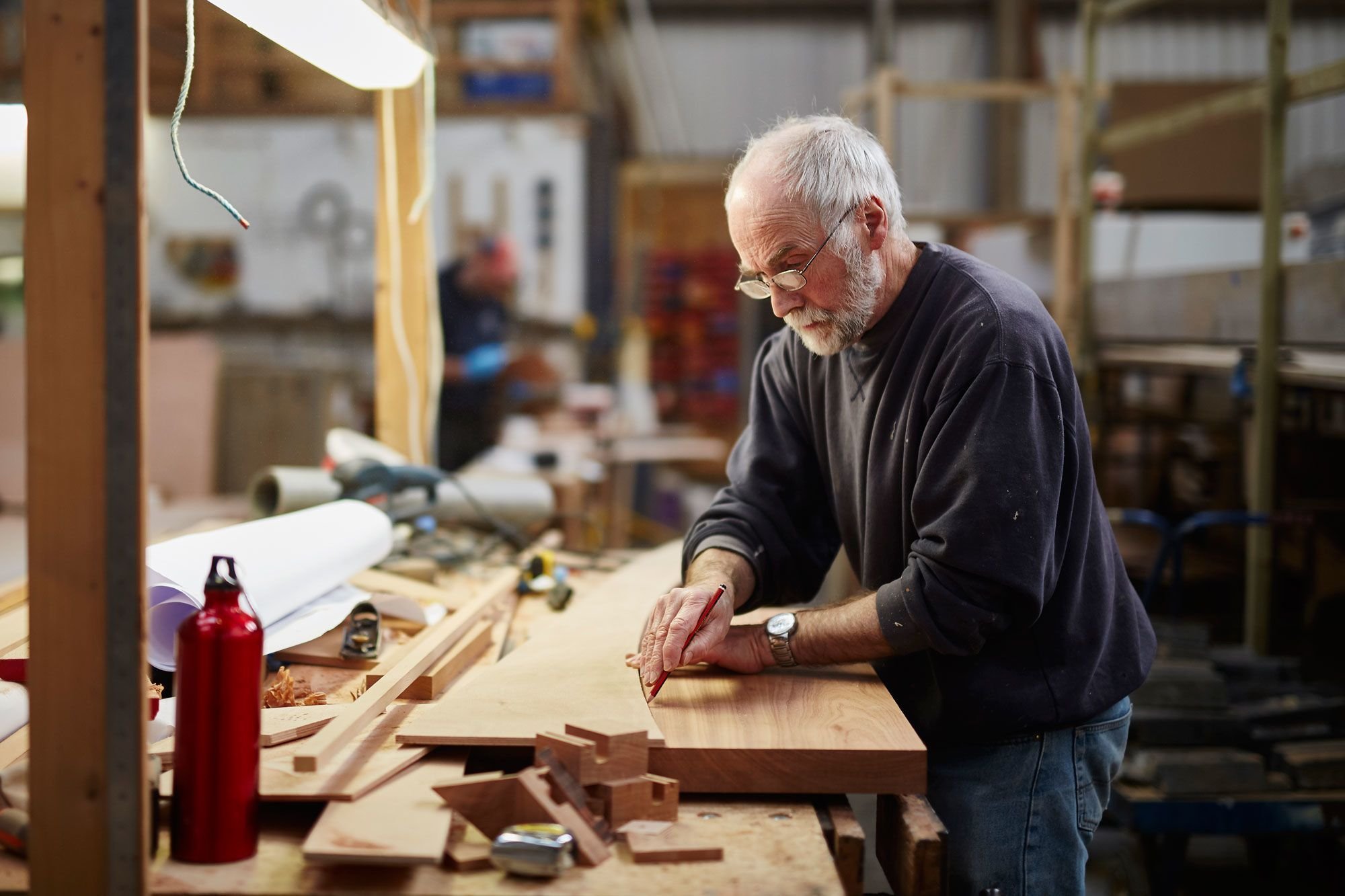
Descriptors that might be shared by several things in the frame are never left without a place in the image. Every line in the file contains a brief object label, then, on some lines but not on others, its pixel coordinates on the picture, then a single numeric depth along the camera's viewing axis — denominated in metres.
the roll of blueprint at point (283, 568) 1.72
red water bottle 1.23
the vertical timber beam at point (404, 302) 2.93
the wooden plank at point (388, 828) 1.19
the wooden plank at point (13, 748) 1.47
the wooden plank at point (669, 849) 1.26
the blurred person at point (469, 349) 6.51
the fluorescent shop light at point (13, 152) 1.81
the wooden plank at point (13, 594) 2.32
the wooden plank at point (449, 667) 1.73
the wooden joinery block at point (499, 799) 1.29
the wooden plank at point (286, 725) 1.49
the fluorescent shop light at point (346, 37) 1.84
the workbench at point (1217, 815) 2.94
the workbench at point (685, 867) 1.20
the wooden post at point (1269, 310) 3.64
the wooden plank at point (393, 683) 1.39
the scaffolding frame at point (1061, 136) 5.66
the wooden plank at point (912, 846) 1.34
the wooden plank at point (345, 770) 1.33
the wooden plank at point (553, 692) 1.48
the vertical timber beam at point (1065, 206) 5.70
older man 1.61
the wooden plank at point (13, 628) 1.93
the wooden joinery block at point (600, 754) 1.34
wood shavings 1.68
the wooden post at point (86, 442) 1.17
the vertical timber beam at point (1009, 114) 10.28
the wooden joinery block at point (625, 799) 1.33
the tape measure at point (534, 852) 1.21
